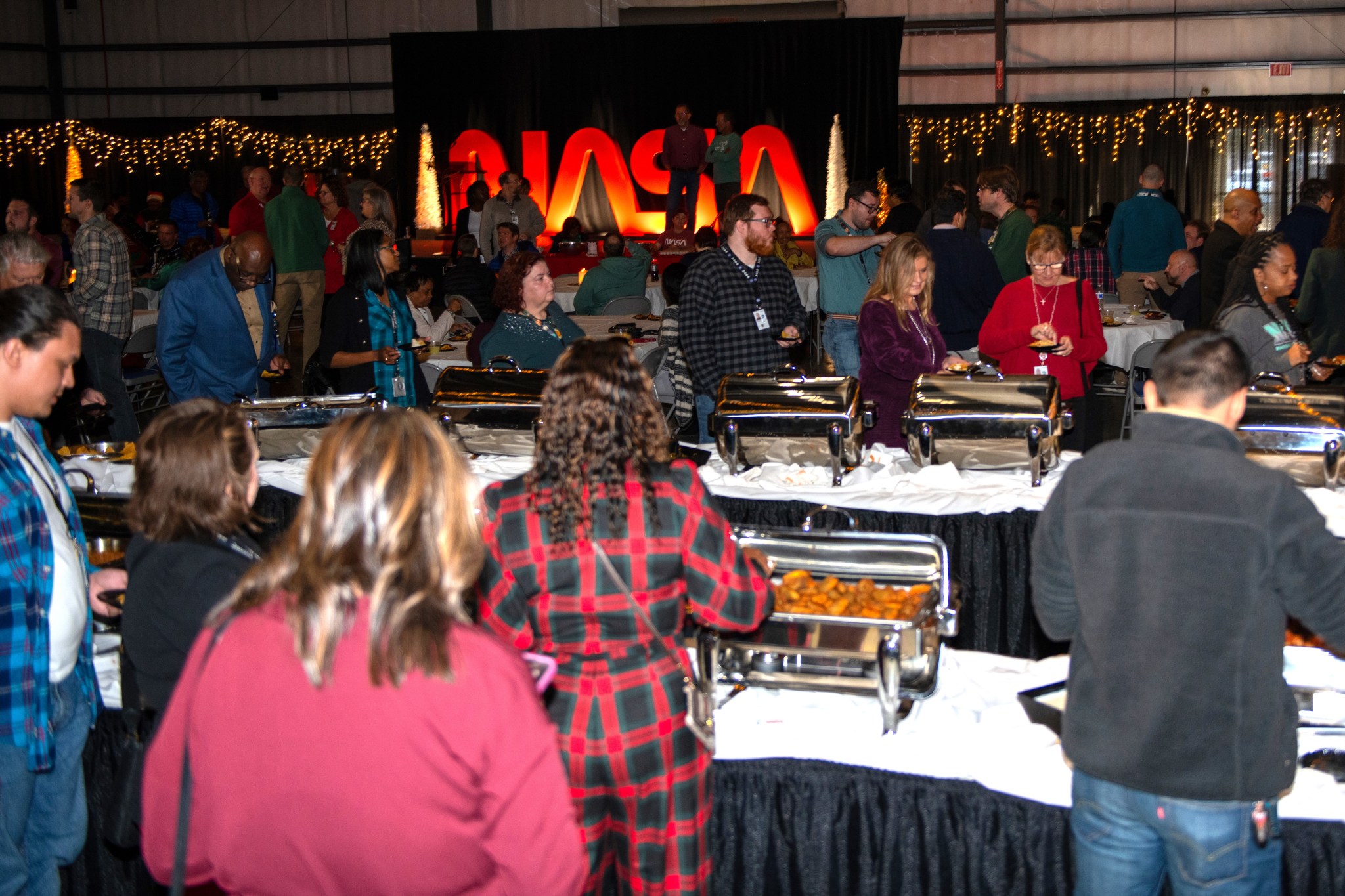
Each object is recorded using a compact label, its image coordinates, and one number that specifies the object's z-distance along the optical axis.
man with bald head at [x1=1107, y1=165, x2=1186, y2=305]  6.88
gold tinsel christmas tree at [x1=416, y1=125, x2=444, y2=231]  12.84
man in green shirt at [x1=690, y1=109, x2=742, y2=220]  10.47
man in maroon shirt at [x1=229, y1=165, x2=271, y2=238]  7.59
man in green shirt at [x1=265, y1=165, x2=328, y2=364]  7.10
